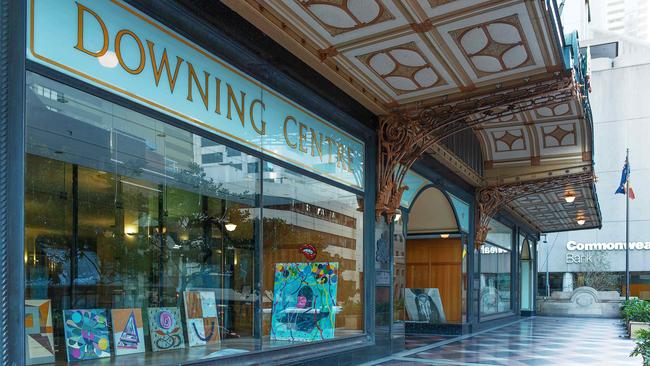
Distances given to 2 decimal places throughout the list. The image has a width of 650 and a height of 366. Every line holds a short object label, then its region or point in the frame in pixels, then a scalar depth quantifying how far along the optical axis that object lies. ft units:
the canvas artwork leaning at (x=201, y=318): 21.16
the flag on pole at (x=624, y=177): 68.90
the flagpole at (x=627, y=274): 78.80
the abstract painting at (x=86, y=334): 17.46
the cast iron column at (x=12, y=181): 11.93
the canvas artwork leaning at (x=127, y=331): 18.87
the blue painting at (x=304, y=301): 24.20
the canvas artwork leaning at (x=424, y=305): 49.26
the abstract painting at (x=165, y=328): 20.04
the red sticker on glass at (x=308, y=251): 26.27
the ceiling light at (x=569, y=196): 54.62
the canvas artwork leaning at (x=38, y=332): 15.66
